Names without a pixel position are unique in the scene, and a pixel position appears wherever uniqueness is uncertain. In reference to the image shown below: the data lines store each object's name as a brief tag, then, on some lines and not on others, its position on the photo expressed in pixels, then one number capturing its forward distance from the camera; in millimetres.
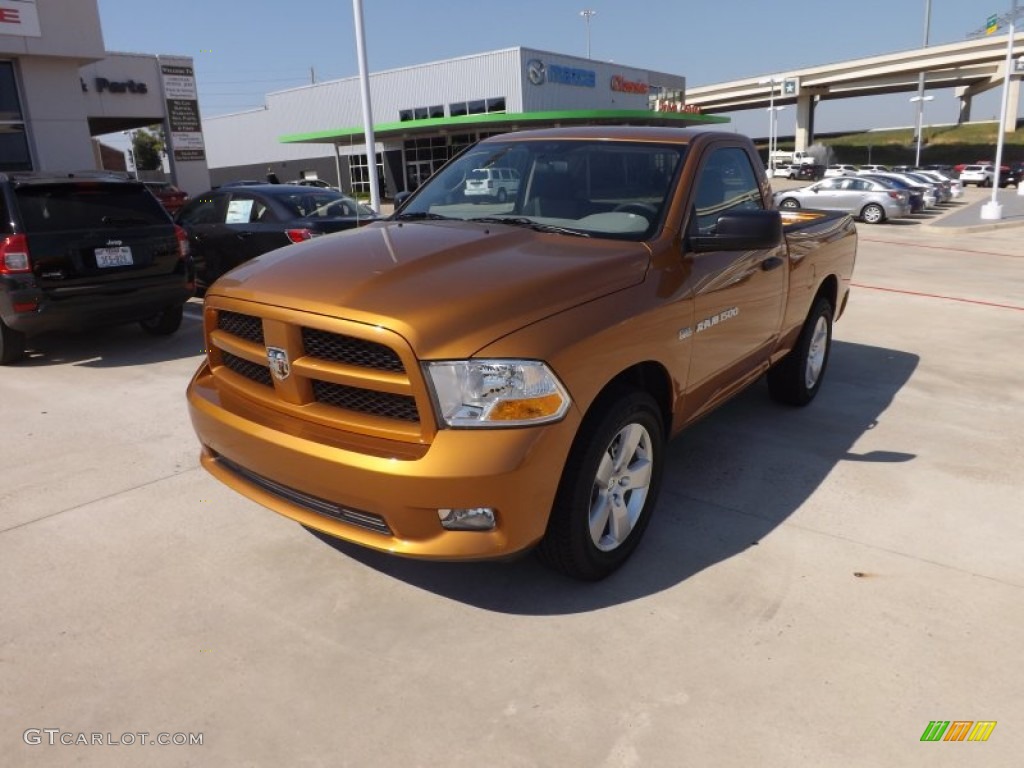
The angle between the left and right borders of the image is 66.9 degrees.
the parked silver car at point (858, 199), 23672
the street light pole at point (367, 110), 17672
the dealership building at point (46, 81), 16188
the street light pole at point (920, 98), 63422
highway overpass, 69562
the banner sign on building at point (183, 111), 29238
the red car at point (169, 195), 20383
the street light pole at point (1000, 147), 22834
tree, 62000
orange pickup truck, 2633
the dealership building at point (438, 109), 40406
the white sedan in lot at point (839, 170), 46656
